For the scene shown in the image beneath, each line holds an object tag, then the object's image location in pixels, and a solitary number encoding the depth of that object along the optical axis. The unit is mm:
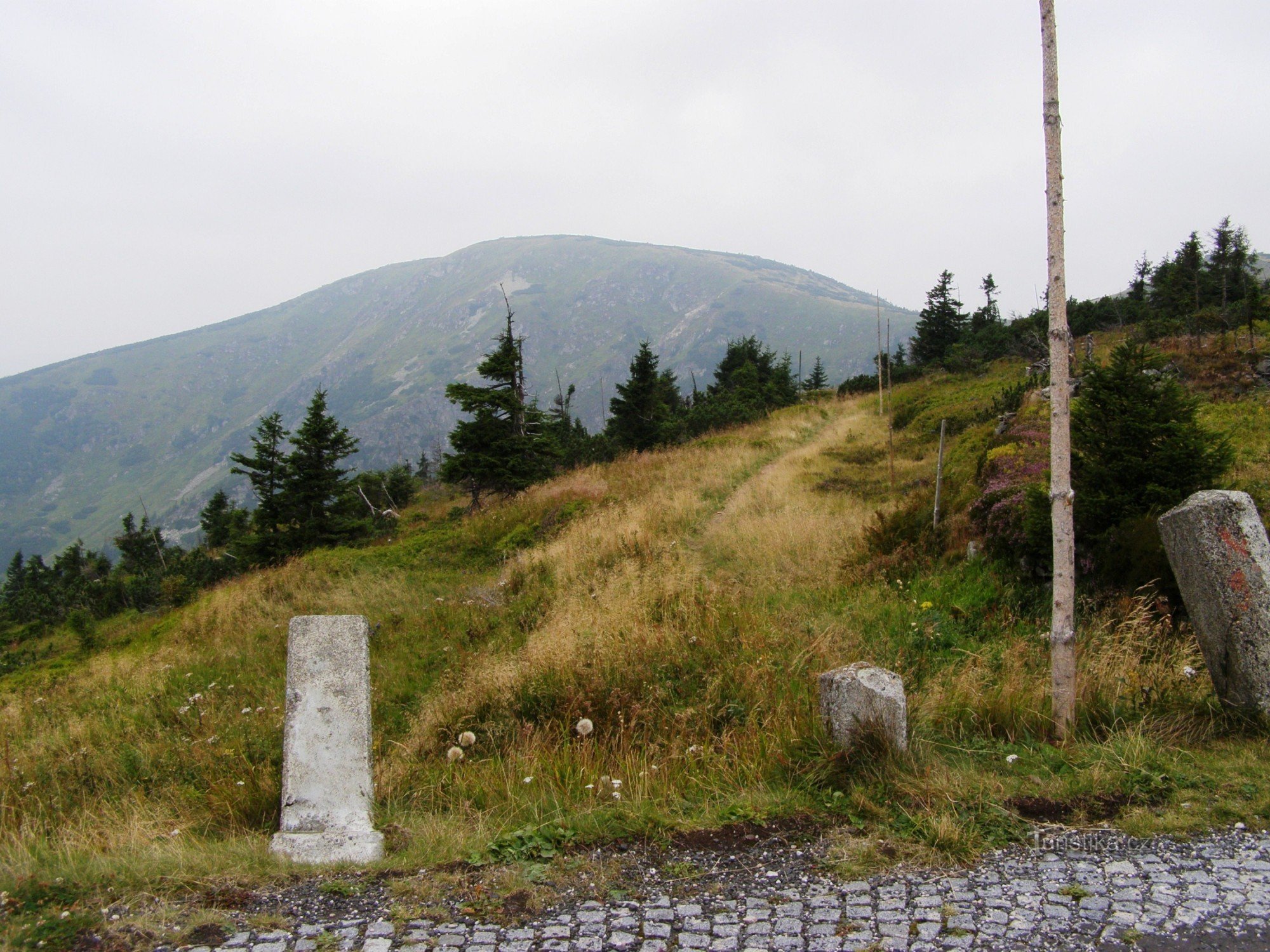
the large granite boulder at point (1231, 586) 3975
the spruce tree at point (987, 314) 42312
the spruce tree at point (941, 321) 40531
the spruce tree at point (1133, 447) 6258
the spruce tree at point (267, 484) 24078
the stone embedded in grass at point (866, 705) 3891
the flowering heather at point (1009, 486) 7828
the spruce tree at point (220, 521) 35844
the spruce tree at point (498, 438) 20984
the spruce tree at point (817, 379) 54575
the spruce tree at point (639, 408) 31312
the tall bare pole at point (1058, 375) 3941
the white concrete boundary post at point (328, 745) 3672
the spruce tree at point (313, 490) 23781
